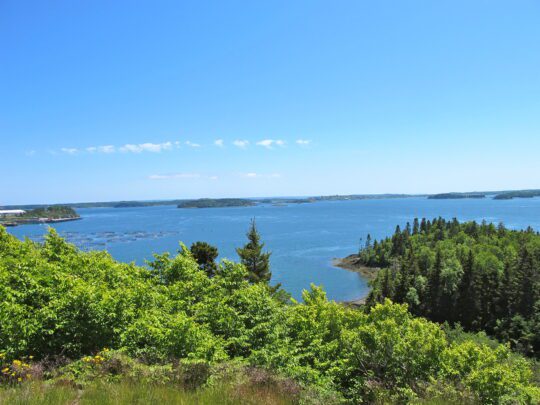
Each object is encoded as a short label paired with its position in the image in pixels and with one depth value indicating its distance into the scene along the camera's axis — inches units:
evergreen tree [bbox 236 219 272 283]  1396.4
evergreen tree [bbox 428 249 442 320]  2492.6
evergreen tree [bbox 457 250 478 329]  2322.8
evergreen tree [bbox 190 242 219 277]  1346.0
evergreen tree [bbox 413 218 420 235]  5061.5
